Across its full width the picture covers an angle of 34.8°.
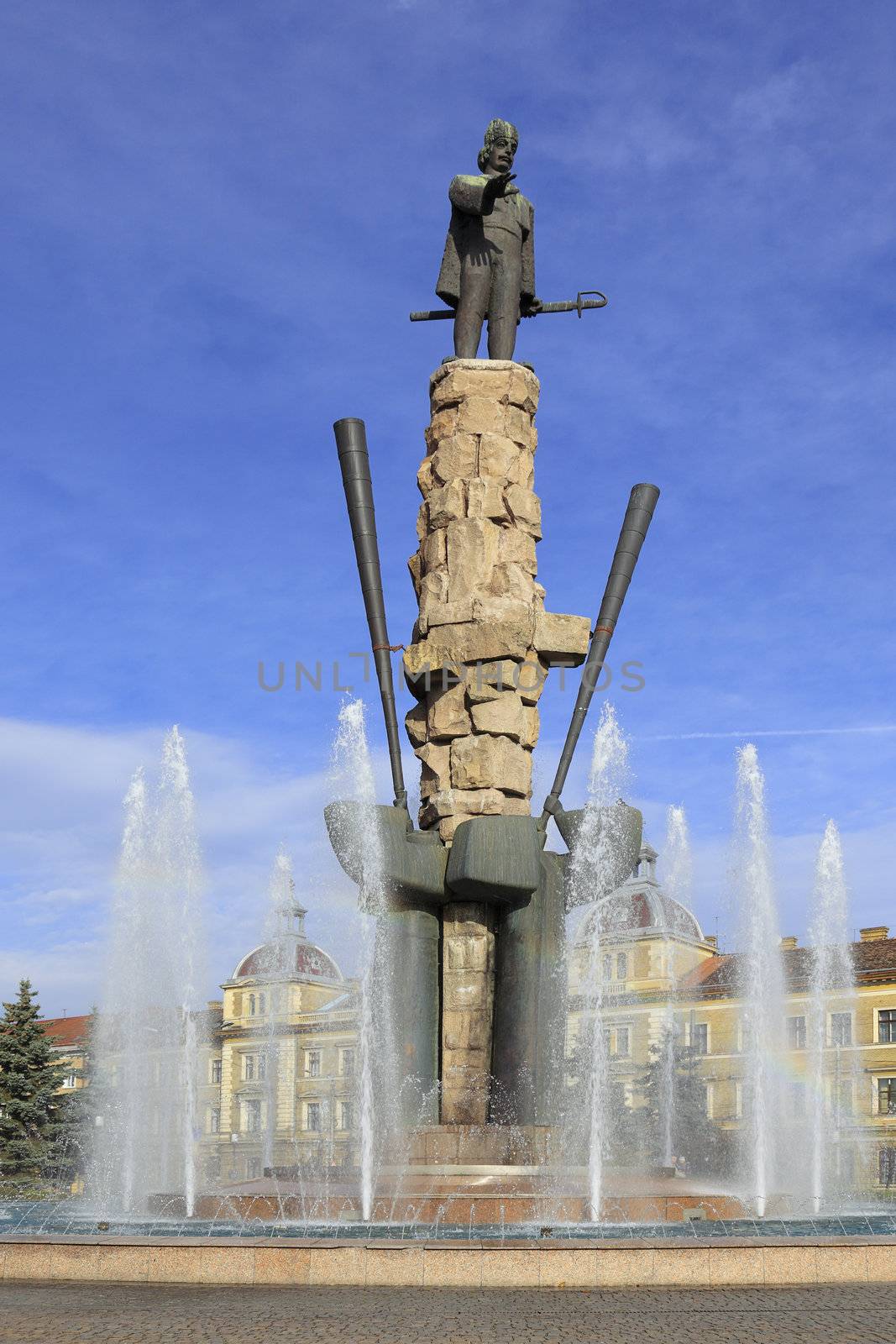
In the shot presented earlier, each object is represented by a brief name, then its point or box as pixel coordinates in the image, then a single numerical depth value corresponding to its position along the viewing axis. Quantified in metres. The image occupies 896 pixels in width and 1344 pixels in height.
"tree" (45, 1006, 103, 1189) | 26.53
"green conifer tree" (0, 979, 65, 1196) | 26.16
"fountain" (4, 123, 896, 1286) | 9.71
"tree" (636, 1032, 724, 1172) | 27.98
